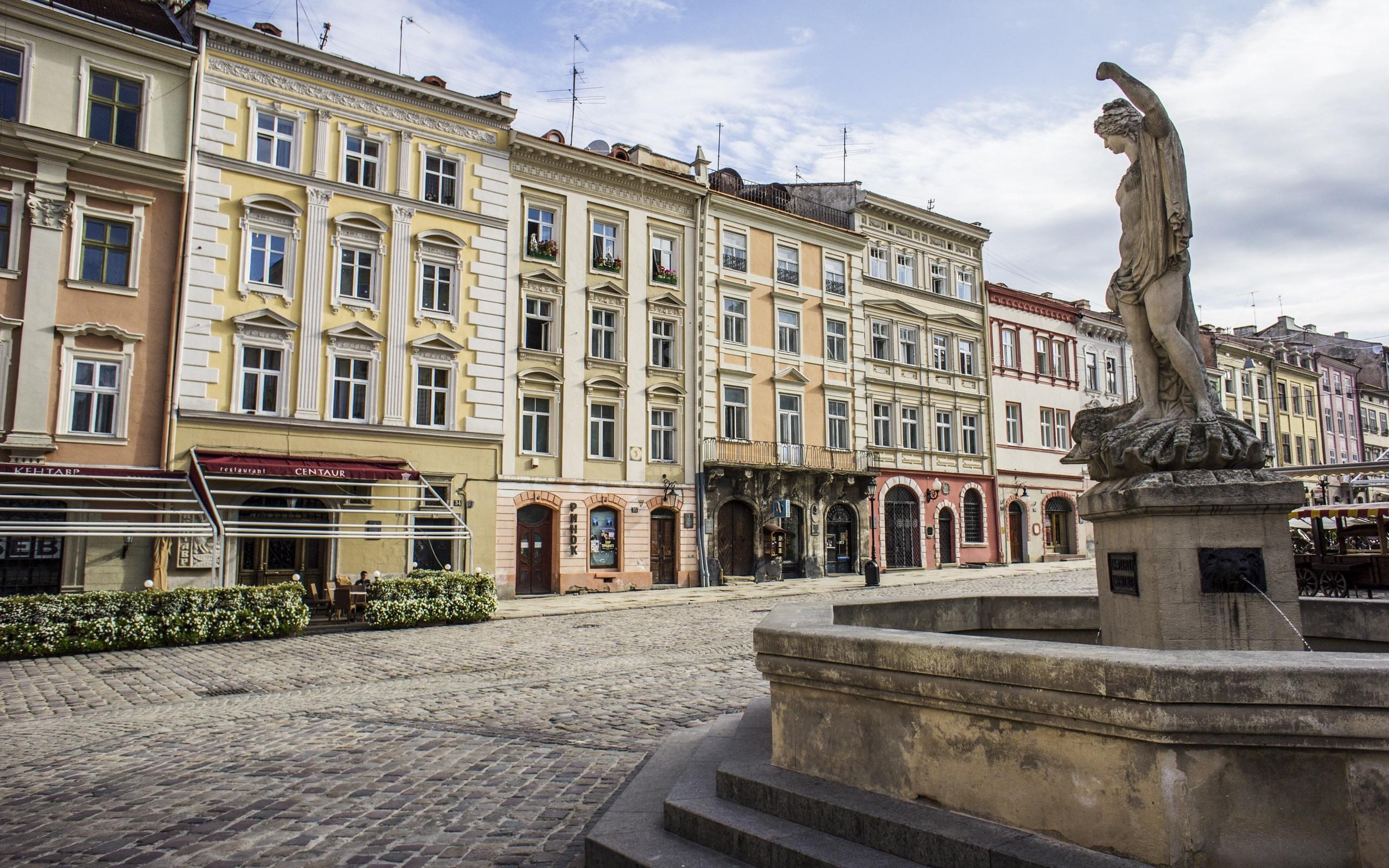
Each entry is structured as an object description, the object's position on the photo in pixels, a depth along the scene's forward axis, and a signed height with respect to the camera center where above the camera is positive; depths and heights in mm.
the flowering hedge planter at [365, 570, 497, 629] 18562 -1471
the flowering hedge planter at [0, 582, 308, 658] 14391 -1512
